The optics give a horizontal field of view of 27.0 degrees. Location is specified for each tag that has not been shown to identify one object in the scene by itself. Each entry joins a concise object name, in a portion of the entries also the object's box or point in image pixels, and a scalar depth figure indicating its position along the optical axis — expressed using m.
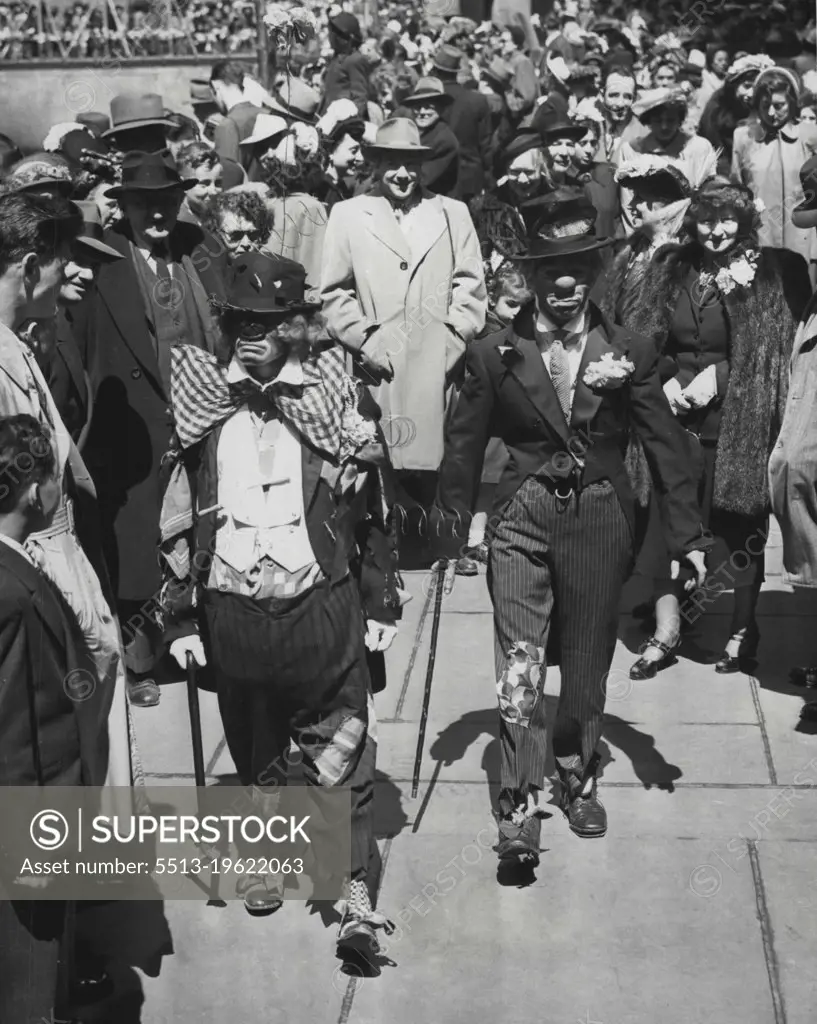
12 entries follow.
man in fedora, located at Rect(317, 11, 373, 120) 13.42
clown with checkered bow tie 5.30
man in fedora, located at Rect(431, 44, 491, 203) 12.92
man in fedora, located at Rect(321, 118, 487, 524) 9.01
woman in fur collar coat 7.50
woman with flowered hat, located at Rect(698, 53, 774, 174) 12.33
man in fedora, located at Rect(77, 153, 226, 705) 7.59
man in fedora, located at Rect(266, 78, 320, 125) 11.02
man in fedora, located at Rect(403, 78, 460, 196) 11.55
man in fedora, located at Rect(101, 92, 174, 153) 8.23
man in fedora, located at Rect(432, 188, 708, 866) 5.88
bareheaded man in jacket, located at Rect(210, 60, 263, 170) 11.64
